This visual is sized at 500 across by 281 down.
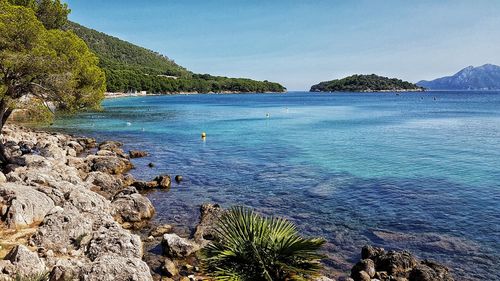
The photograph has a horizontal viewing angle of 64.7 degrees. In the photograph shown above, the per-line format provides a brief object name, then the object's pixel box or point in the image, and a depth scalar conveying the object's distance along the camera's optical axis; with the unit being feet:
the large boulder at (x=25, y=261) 34.71
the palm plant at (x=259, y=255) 26.53
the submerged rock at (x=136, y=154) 124.61
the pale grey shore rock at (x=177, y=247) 50.19
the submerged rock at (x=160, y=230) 58.90
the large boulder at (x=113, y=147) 121.02
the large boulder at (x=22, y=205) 48.98
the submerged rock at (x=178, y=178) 94.10
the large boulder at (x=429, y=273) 44.42
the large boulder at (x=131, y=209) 63.35
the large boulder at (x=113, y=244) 43.55
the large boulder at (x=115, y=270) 34.19
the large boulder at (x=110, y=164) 97.76
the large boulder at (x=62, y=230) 44.86
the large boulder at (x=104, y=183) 78.37
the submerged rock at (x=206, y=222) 56.39
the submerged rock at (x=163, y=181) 87.30
